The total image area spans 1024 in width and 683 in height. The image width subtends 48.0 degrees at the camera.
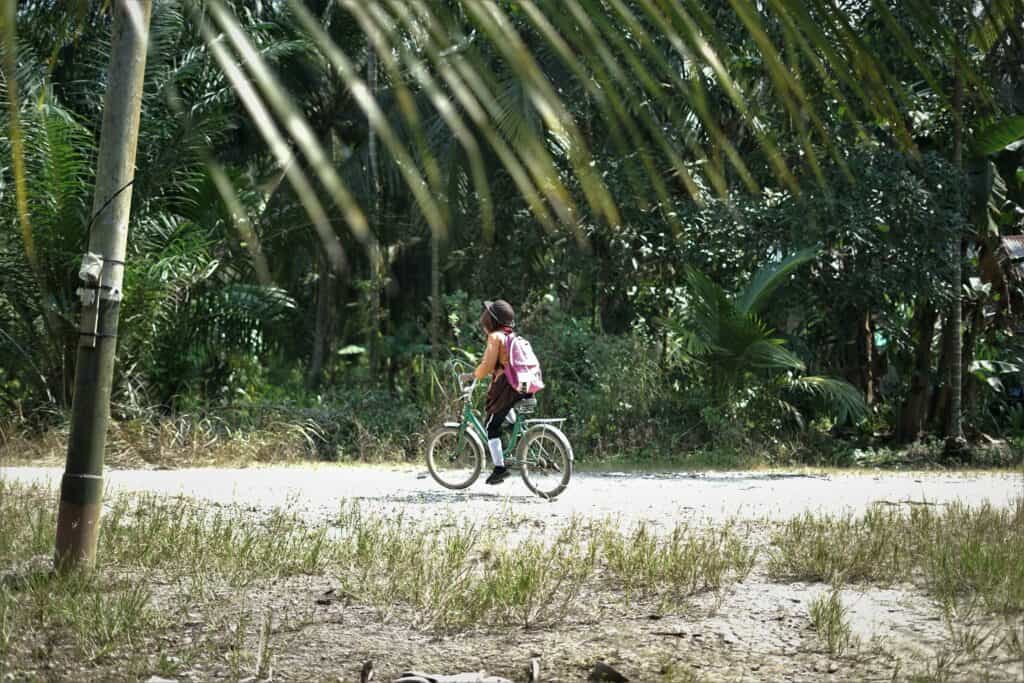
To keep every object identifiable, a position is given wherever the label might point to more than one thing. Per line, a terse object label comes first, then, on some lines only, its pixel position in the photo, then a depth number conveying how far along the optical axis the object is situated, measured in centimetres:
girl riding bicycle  909
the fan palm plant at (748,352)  1405
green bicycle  895
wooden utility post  523
